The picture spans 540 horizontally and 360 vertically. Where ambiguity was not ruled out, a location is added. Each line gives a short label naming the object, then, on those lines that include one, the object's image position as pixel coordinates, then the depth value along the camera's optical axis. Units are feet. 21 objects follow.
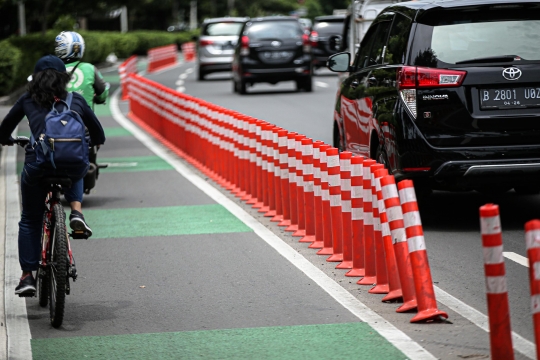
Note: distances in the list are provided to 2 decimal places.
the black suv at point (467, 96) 50.00
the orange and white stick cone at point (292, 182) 56.04
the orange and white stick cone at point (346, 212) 45.70
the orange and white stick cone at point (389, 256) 39.14
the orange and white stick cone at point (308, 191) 52.94
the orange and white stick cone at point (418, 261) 35.68
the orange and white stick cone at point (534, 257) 27.01
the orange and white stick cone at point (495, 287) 29.05
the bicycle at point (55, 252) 36.73
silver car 199.37
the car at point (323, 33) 200.50
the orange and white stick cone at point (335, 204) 47.67
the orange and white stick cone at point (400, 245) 37.39
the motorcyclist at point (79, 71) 58.50
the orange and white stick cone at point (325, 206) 49.56
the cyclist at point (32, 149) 38.52
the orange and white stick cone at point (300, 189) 54.59
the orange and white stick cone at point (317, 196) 50.93
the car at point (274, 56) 156.17
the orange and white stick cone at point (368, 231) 42.88
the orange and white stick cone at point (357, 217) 44.05
